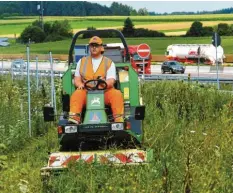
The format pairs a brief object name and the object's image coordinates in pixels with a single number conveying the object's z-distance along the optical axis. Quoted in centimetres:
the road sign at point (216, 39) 2484
